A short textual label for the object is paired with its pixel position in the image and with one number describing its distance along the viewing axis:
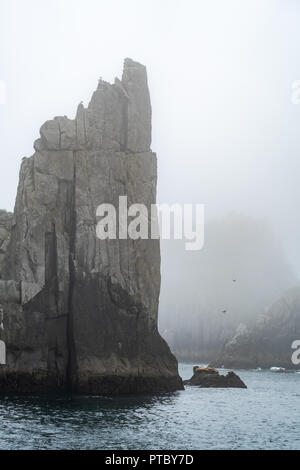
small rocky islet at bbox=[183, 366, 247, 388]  86.00
